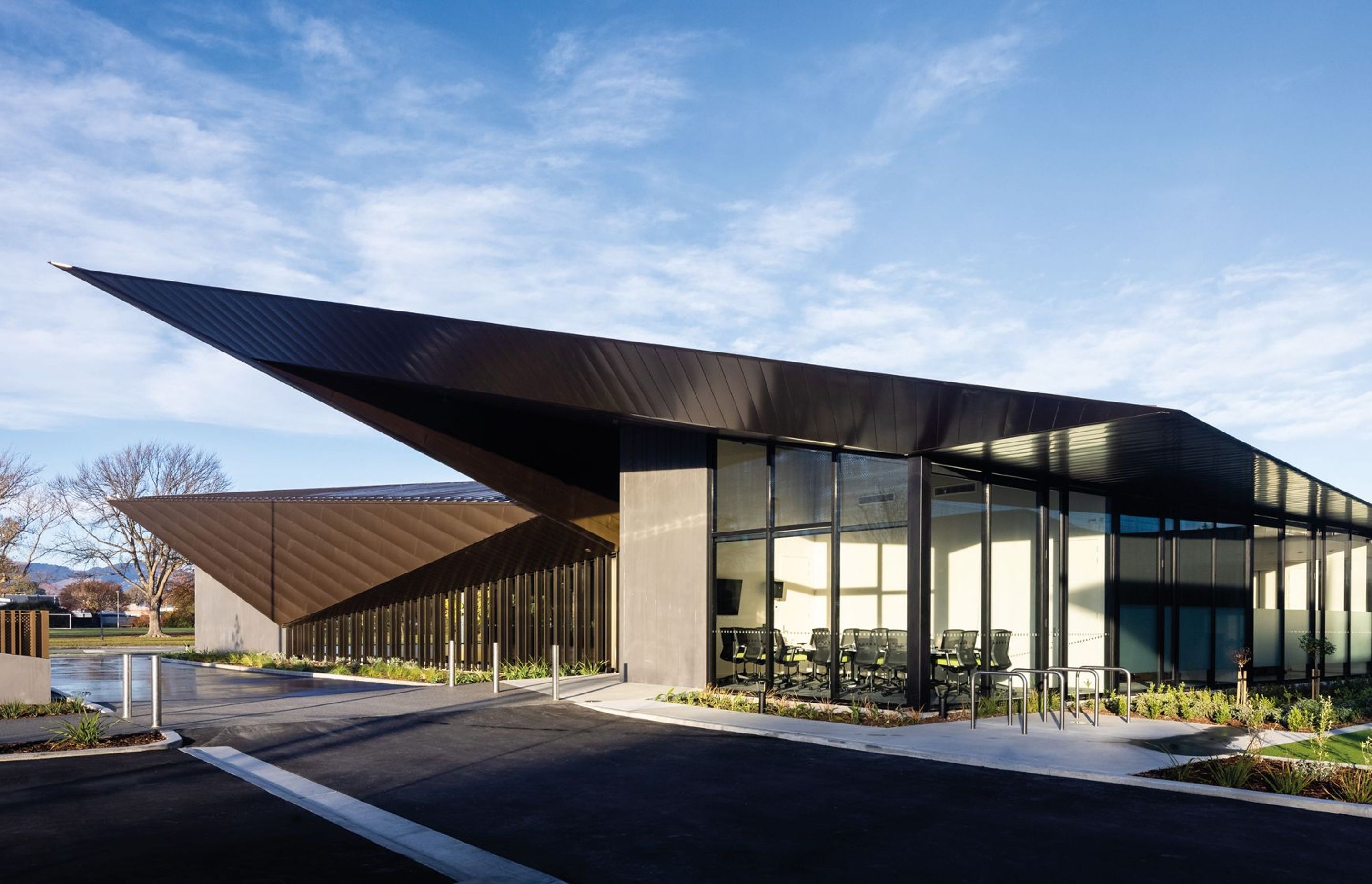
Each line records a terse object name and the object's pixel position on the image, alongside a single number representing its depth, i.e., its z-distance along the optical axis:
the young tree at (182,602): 56.56
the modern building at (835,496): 14.63
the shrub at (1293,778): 9.26
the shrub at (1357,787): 8.85
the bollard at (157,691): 13.52
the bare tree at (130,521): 51.00
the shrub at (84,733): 12.25
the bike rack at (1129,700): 13.65
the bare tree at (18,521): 48.97
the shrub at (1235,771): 9.59
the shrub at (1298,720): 14.12
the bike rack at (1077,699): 13.15
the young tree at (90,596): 70.75
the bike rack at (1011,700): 12.74
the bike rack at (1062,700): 12.98
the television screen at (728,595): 17.97
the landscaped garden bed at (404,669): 21.58
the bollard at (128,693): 14.72
